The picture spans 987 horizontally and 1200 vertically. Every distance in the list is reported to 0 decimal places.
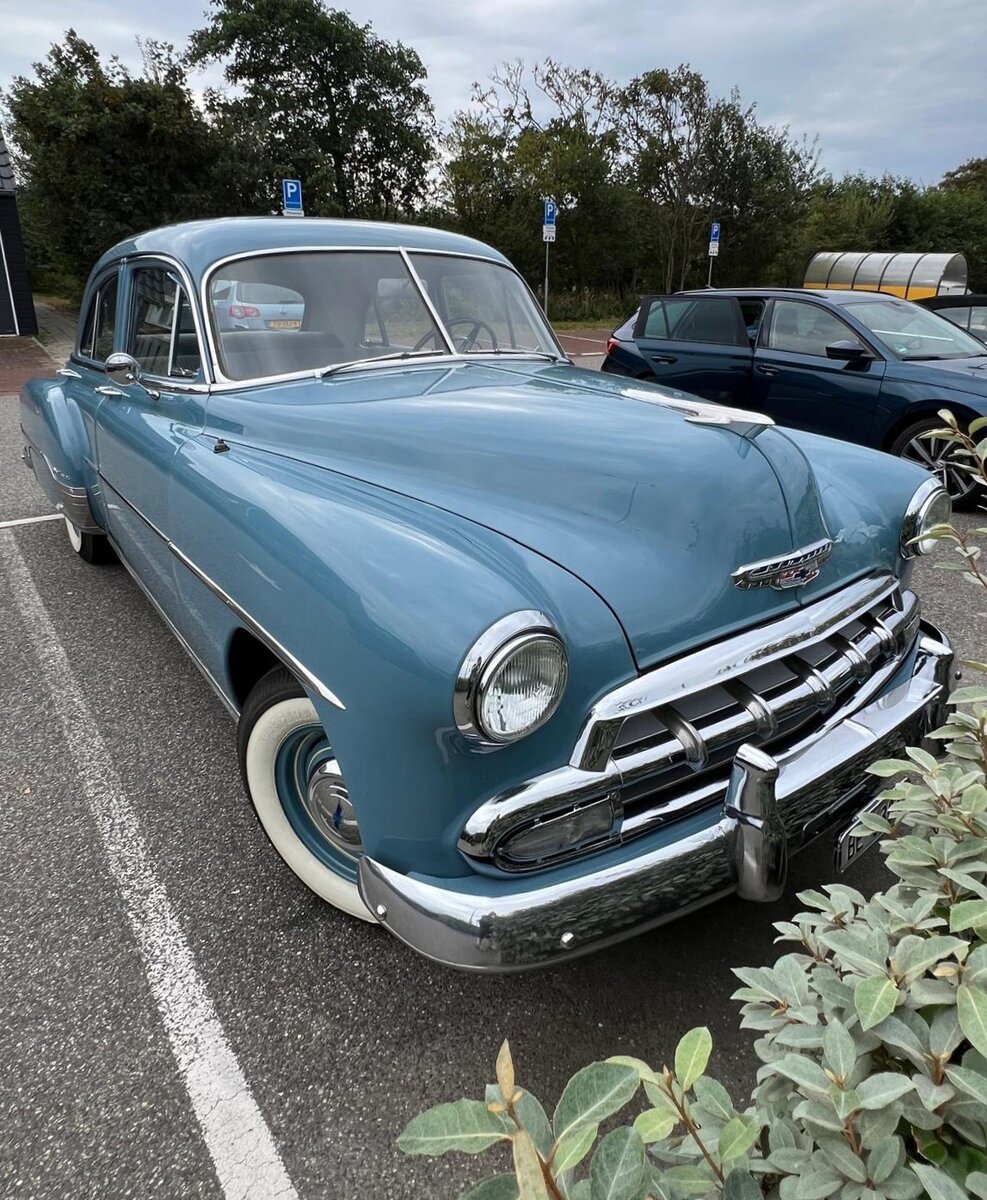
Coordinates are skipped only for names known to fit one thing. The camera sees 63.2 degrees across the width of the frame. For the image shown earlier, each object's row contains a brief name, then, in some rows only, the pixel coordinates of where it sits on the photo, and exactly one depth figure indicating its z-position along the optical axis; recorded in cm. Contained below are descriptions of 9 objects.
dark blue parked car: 574
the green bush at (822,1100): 85
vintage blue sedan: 158
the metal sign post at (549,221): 1412
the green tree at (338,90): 2831
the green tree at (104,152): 1778
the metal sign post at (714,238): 1936
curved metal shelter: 1881
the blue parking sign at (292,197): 996
